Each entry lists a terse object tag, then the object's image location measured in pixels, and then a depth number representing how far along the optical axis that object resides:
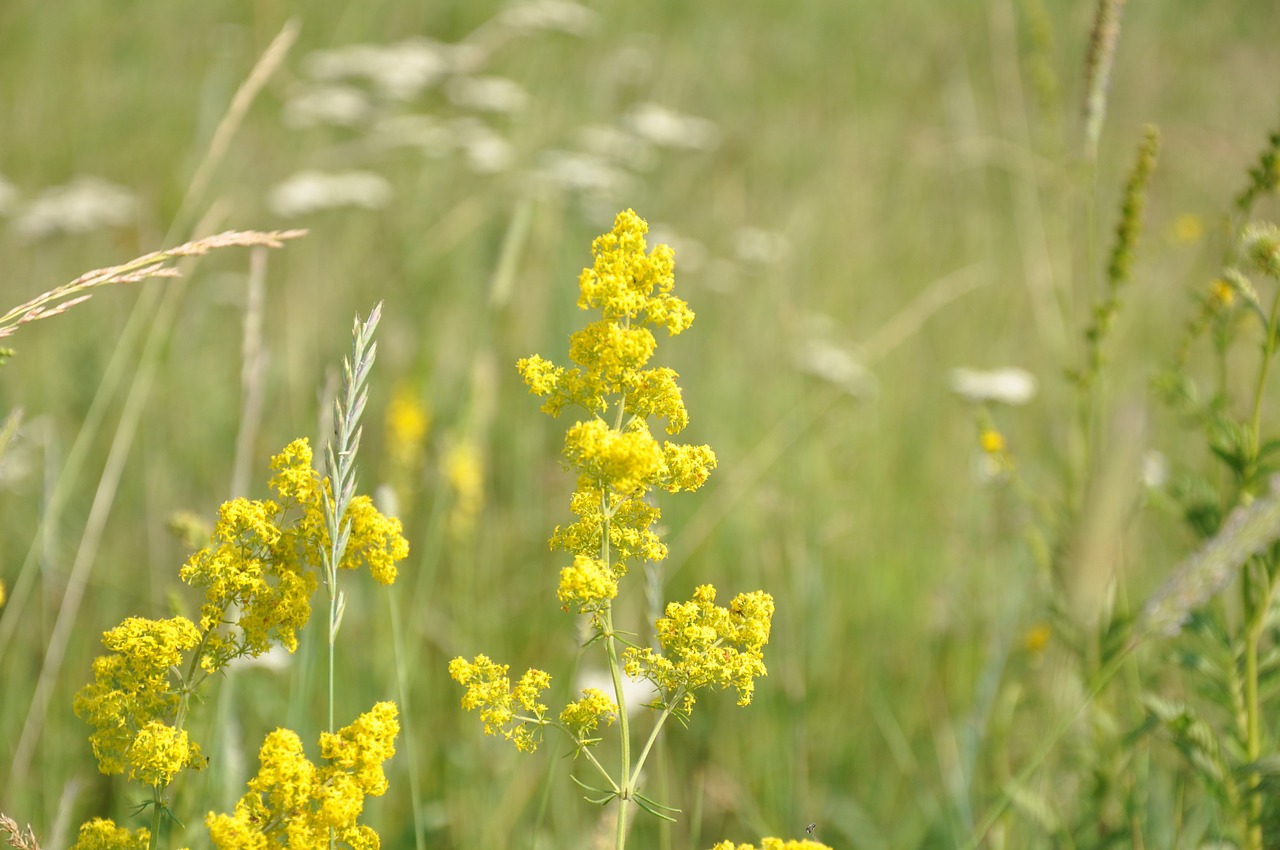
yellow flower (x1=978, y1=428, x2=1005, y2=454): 2.86
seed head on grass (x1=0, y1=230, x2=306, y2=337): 1.37
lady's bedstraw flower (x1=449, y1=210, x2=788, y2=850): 1.20
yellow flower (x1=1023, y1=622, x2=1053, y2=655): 3.21
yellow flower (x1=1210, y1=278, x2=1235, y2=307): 2.57
